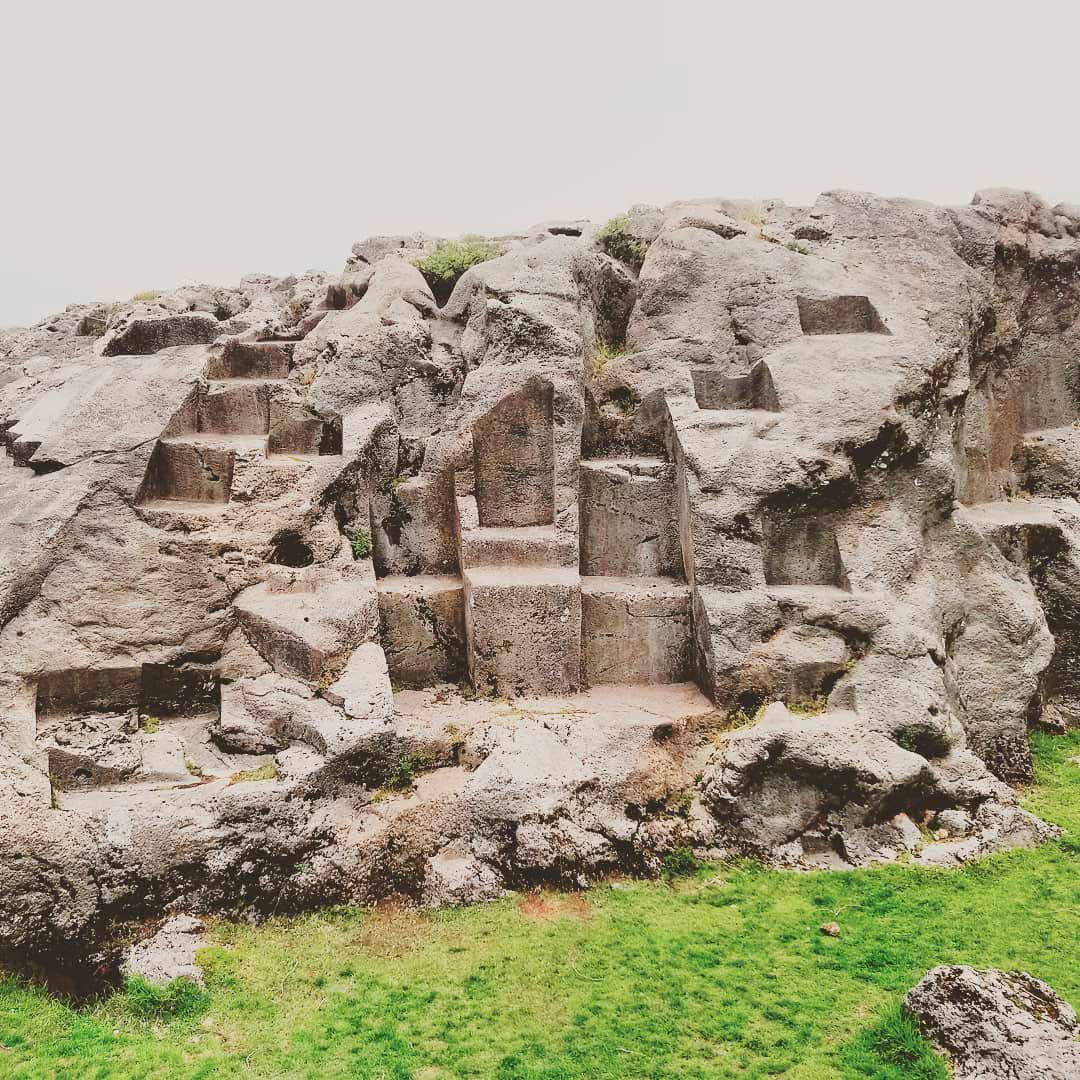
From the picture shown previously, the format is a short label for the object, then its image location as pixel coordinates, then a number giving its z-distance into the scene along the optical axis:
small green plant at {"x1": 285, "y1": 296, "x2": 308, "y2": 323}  14.87
